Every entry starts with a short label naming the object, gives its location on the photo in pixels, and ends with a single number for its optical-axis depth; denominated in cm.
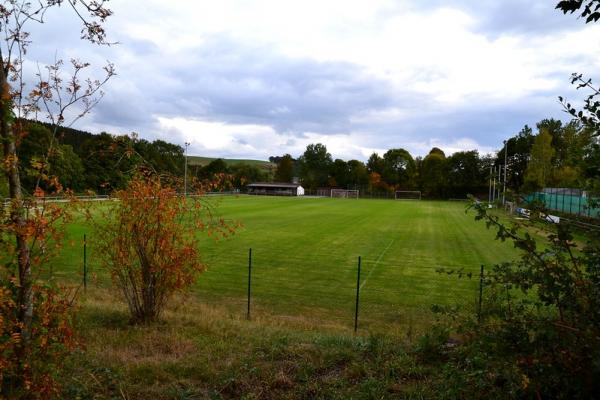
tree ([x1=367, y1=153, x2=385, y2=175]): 14400
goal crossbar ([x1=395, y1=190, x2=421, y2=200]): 12471
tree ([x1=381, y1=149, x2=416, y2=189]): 13788
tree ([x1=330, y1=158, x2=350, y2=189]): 14800
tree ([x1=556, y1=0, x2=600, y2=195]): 379
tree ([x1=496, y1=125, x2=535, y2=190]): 10981
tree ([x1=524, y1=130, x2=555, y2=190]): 5331
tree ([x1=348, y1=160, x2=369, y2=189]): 14288
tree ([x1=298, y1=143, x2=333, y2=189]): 15688
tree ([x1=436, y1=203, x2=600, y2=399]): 344
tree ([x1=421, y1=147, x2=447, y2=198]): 11675
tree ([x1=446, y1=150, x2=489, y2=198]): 11362
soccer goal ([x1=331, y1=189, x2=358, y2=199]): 13825
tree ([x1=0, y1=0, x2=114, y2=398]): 378
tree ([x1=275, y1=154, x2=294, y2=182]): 16638
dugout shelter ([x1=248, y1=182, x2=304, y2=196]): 14400
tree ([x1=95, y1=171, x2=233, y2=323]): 821
